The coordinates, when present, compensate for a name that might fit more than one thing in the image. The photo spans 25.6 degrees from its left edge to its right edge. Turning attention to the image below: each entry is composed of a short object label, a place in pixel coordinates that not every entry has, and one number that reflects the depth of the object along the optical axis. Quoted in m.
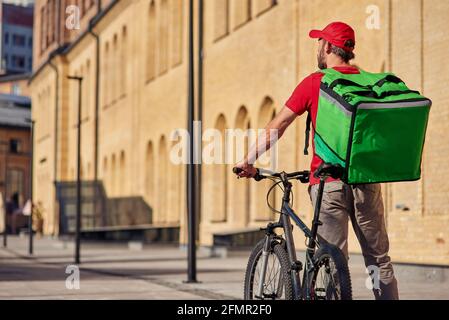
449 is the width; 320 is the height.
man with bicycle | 5.71
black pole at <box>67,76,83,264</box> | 23.91
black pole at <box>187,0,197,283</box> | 16.14
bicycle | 5.44
